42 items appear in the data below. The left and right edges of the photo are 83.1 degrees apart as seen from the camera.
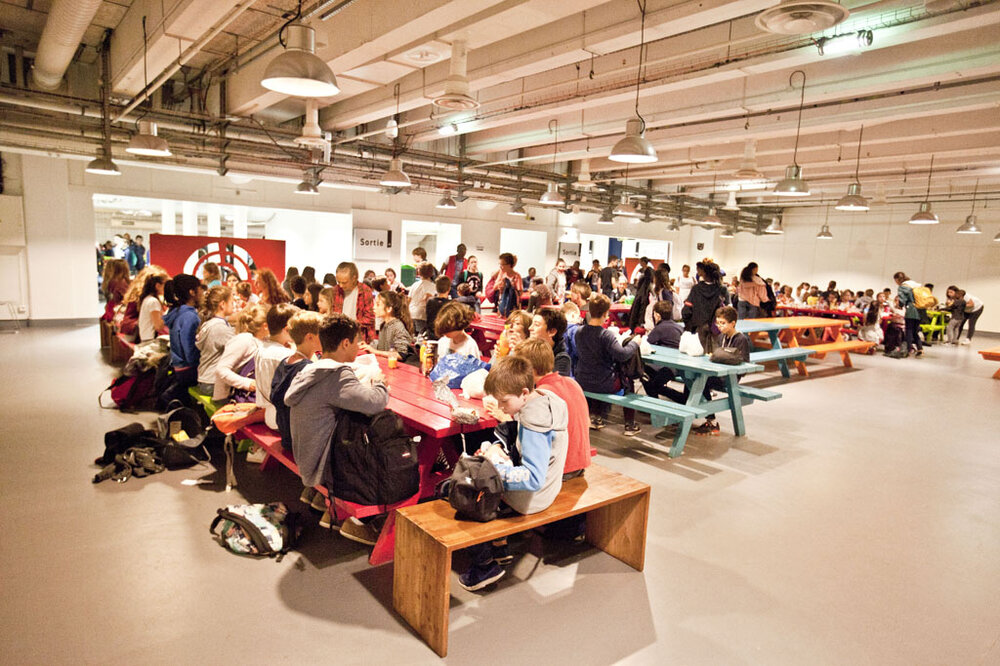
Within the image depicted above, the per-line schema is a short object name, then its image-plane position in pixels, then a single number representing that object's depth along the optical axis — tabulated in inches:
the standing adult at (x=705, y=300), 288.4
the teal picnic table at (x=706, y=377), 207.3
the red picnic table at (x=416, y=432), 120.0
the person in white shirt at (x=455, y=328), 159.0
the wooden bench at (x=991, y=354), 343.6
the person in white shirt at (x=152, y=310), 234.5
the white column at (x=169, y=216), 481.1
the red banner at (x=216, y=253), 416.8
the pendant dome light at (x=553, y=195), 364.2
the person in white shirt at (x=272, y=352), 145.0
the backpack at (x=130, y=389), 223.0
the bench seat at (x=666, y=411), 193.6
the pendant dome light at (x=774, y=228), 608.7
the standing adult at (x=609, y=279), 466.3
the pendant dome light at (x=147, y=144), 246.5
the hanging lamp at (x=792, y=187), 259.1
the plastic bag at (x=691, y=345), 226.8
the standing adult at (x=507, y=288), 341.9
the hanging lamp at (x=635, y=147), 186.1
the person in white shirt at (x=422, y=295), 273.7
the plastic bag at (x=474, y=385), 139.6
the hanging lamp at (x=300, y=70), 126.6
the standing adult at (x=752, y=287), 343.9
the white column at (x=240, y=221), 517.0
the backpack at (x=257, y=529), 123.3
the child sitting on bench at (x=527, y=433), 102.3
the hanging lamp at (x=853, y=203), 289.5
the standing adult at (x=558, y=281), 465.4
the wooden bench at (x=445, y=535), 94.0
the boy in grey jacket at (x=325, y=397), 109.8
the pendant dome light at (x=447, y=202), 440.5
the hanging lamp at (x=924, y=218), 404.8
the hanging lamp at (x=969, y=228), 473.3
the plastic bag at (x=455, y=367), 151.8
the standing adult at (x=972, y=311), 555.2
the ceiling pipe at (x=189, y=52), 182.4
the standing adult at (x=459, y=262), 393.5
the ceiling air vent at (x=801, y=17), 117.4
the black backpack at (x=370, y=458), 112.9
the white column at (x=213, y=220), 510.9
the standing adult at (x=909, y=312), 464.0
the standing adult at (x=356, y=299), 236.4
